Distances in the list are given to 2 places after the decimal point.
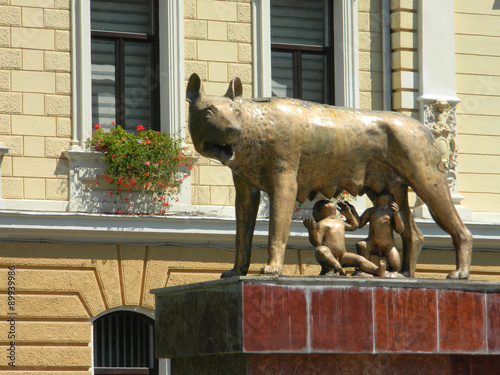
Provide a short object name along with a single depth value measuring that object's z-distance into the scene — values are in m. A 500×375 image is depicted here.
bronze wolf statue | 16.77
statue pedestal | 15.81
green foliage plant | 31.75
